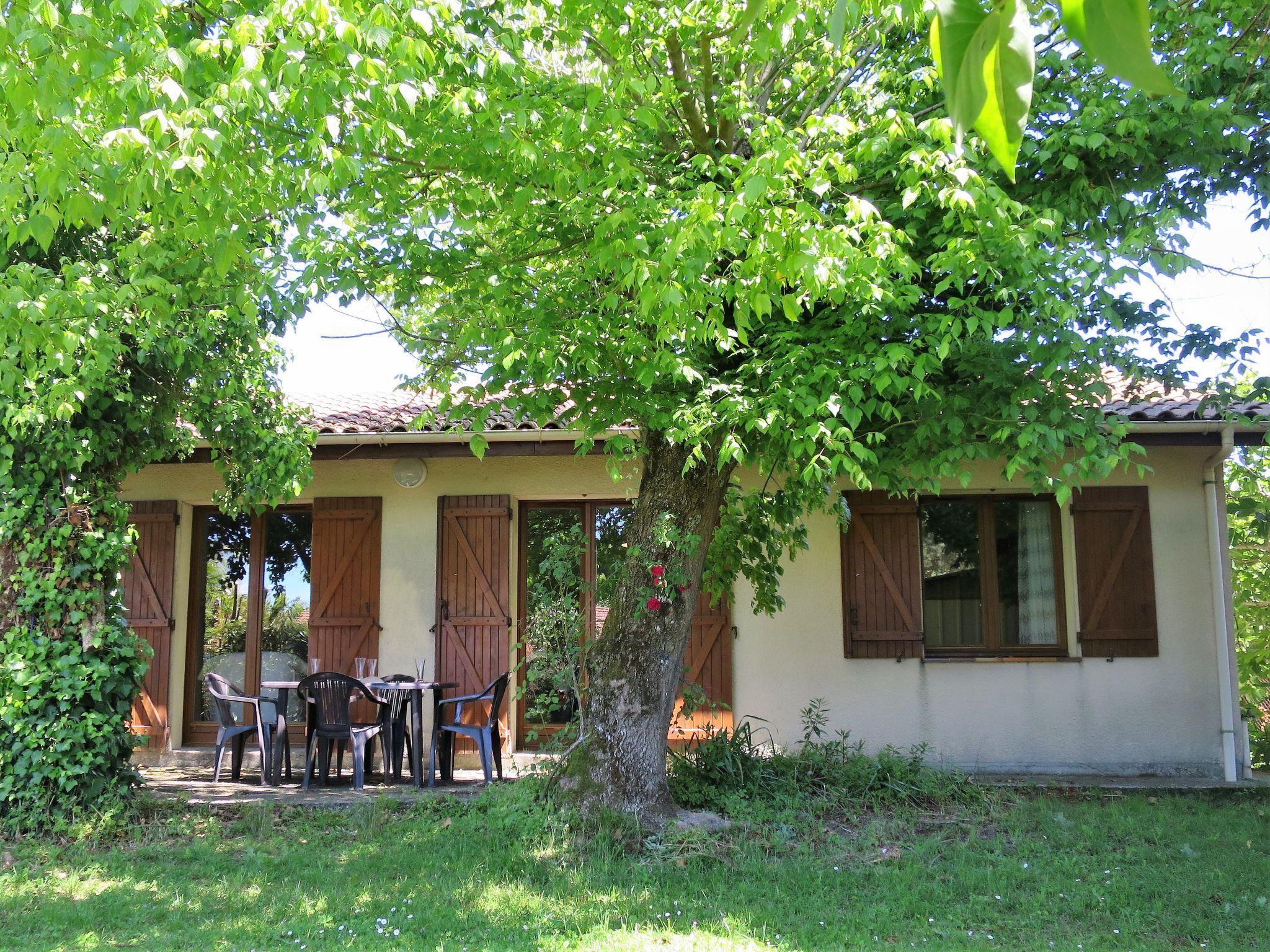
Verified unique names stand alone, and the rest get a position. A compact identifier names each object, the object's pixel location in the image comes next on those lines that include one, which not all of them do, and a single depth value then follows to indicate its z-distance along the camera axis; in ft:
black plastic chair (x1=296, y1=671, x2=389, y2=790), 22.31
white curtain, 26.05
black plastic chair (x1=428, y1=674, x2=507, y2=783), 22.52
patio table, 22.72
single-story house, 24.90
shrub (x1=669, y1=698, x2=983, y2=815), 19.60
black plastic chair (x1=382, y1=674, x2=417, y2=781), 23.48
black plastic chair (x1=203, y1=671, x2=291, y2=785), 23.57
